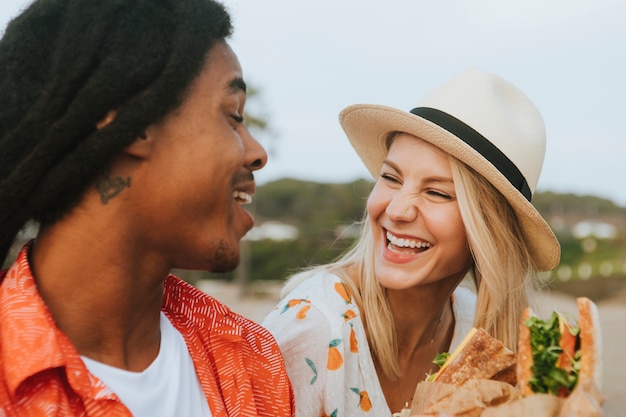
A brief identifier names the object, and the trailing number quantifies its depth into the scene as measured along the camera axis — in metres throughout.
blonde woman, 0.83
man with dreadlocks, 0.50
